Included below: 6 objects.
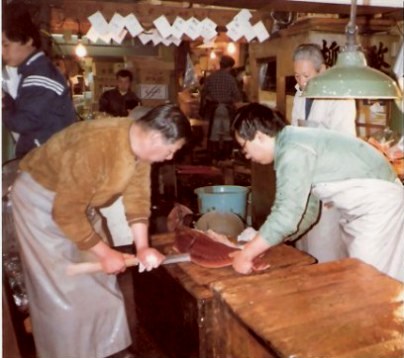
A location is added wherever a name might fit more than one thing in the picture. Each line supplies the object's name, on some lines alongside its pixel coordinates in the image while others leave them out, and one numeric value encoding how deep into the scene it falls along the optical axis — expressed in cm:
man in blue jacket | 336
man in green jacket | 287
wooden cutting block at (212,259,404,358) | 179
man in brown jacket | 287
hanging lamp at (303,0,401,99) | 321
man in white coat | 431
